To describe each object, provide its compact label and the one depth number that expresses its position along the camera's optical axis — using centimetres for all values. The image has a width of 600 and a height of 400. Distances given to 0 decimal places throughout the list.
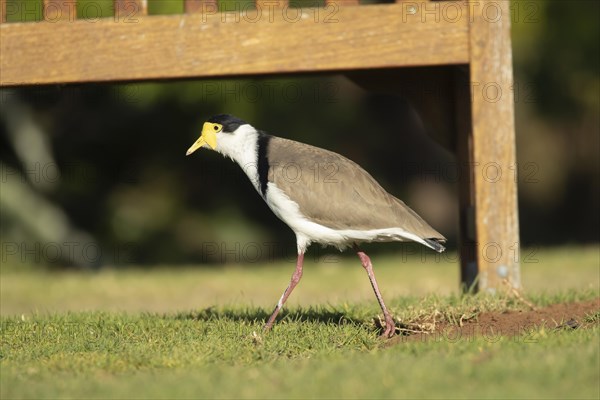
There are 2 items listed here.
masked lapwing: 1254
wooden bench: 1462
